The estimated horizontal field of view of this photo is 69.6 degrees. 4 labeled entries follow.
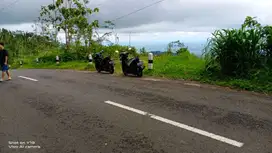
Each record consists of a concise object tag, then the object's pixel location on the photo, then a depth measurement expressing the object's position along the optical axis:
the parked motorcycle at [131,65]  8.40
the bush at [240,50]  6.74
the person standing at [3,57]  8.53
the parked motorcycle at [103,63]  9.79
